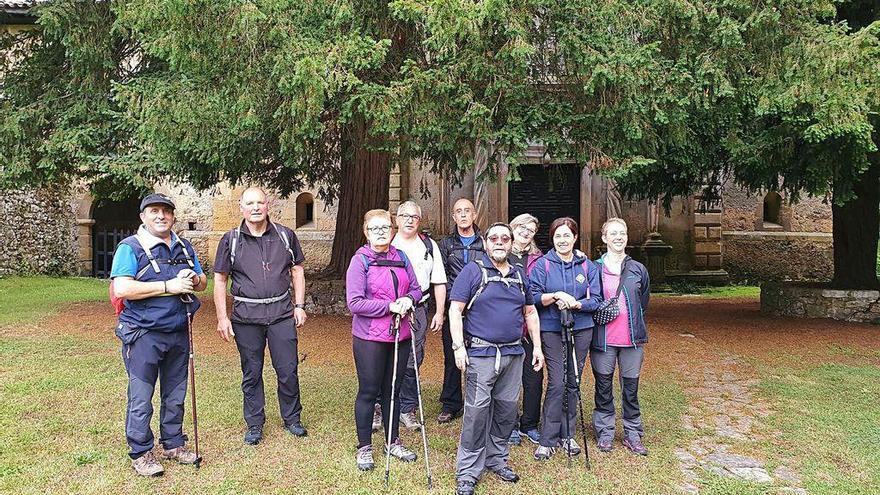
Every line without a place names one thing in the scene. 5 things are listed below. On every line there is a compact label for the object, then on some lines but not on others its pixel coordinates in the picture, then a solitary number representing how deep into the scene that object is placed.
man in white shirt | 4.49
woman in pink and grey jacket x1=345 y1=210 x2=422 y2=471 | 4.06
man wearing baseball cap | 3.90
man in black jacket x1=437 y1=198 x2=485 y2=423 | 4.75
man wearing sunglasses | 3.89
